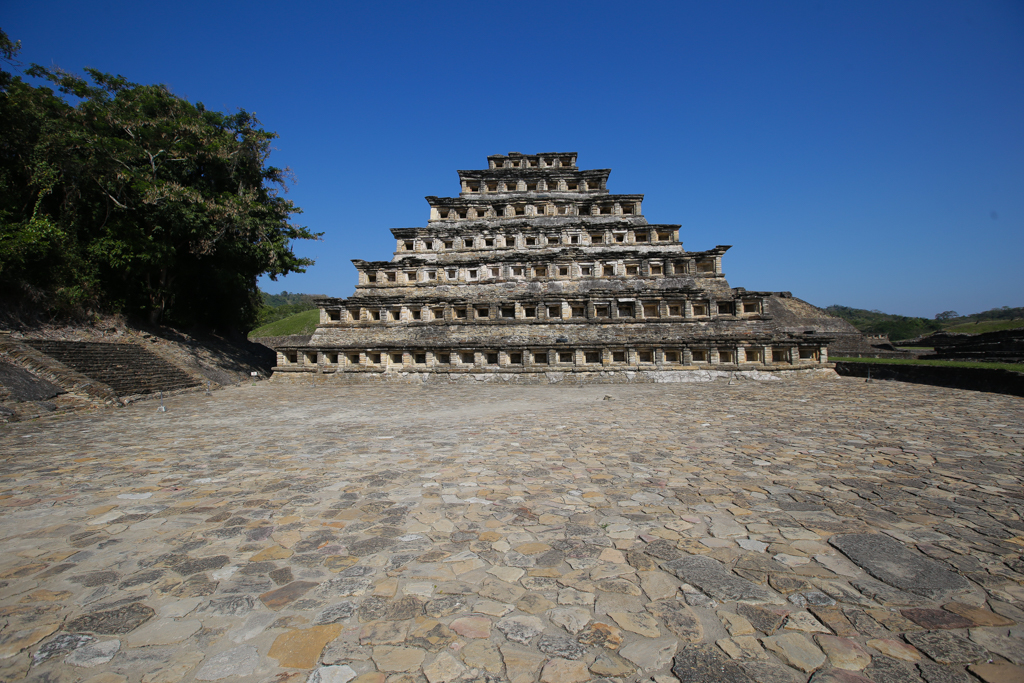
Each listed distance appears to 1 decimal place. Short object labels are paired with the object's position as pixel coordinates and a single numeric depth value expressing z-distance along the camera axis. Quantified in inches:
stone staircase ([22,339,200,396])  533.3
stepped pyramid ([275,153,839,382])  690.2
